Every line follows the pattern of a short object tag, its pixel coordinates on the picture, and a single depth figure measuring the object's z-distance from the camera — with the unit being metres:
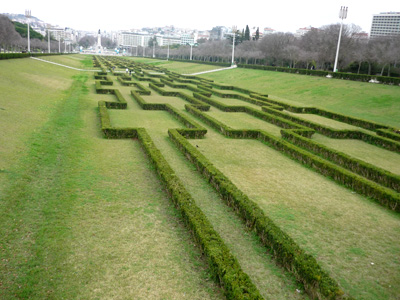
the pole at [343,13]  35.48
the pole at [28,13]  53.21
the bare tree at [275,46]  65.38
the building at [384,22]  174.01
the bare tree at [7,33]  60.78
